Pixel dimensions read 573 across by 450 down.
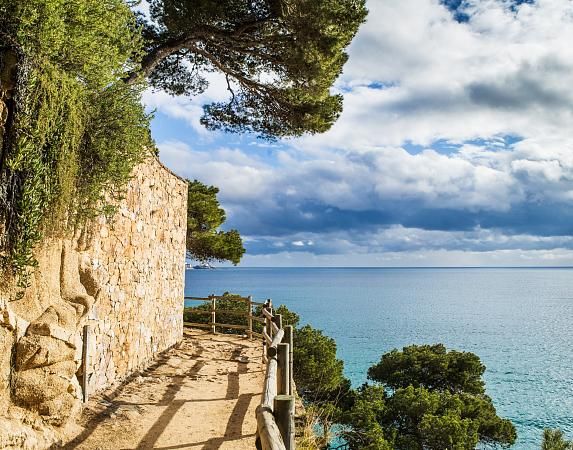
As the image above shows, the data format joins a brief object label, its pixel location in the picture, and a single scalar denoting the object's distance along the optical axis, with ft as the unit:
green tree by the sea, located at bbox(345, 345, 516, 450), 61.31
